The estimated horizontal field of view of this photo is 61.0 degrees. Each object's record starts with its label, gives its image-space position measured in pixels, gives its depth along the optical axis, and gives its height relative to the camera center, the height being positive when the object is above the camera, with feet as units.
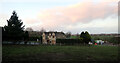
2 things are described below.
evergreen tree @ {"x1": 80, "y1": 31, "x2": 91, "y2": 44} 90.25 -3.04
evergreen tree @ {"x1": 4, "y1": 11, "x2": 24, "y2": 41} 75.31 +3.97
